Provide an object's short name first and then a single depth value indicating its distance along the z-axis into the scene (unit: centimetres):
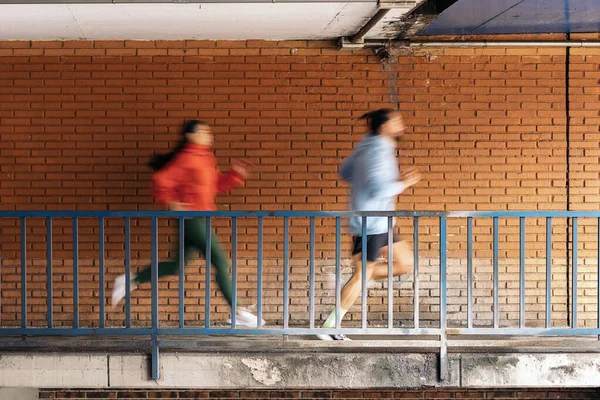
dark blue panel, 746
